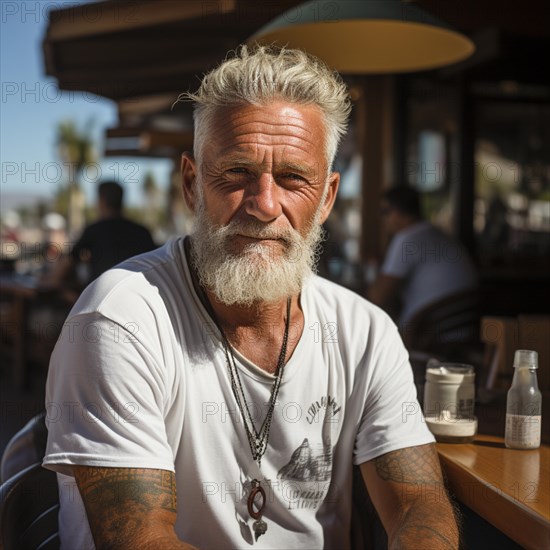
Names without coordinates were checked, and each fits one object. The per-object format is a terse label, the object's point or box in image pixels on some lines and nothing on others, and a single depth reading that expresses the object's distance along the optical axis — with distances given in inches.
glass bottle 74.0
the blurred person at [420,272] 195.6
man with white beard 61.0
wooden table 58.0
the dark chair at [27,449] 74.0
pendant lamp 112.6
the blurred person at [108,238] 236.6
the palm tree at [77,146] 1534.2
